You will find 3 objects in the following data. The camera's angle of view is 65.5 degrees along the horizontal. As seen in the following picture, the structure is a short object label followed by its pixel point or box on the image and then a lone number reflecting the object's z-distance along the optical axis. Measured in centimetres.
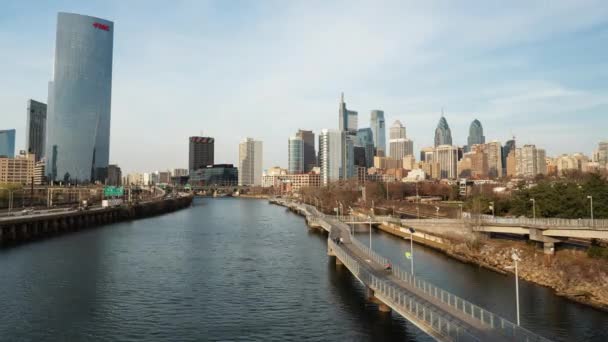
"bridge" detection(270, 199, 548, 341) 2672
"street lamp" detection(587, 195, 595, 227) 5991
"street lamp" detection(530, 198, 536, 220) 6959
